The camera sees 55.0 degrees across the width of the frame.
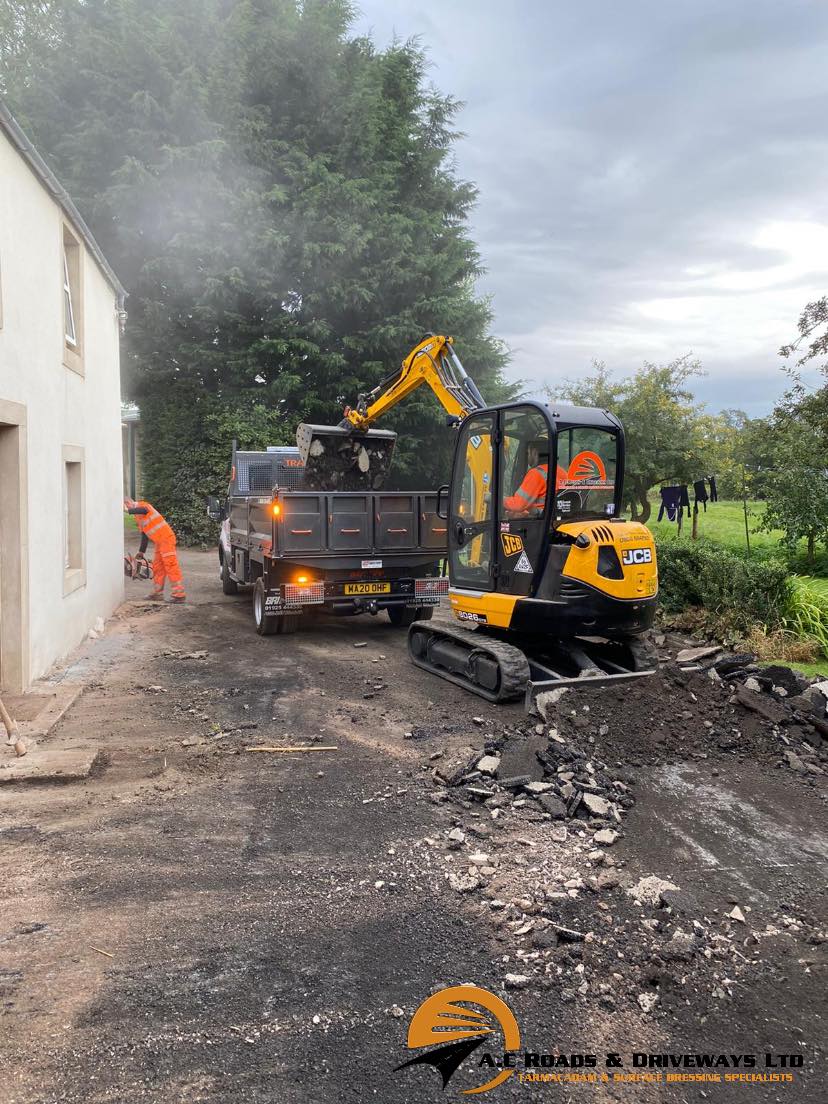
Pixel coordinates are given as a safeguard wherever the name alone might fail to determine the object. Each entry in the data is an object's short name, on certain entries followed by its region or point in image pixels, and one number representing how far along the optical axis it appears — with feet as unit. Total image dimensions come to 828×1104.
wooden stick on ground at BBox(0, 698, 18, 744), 19.35
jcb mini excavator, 22.94
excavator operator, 23.50
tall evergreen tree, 64.54
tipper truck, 32.24
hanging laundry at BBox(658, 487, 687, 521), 34.53
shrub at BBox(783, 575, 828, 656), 29.76
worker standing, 43.21
